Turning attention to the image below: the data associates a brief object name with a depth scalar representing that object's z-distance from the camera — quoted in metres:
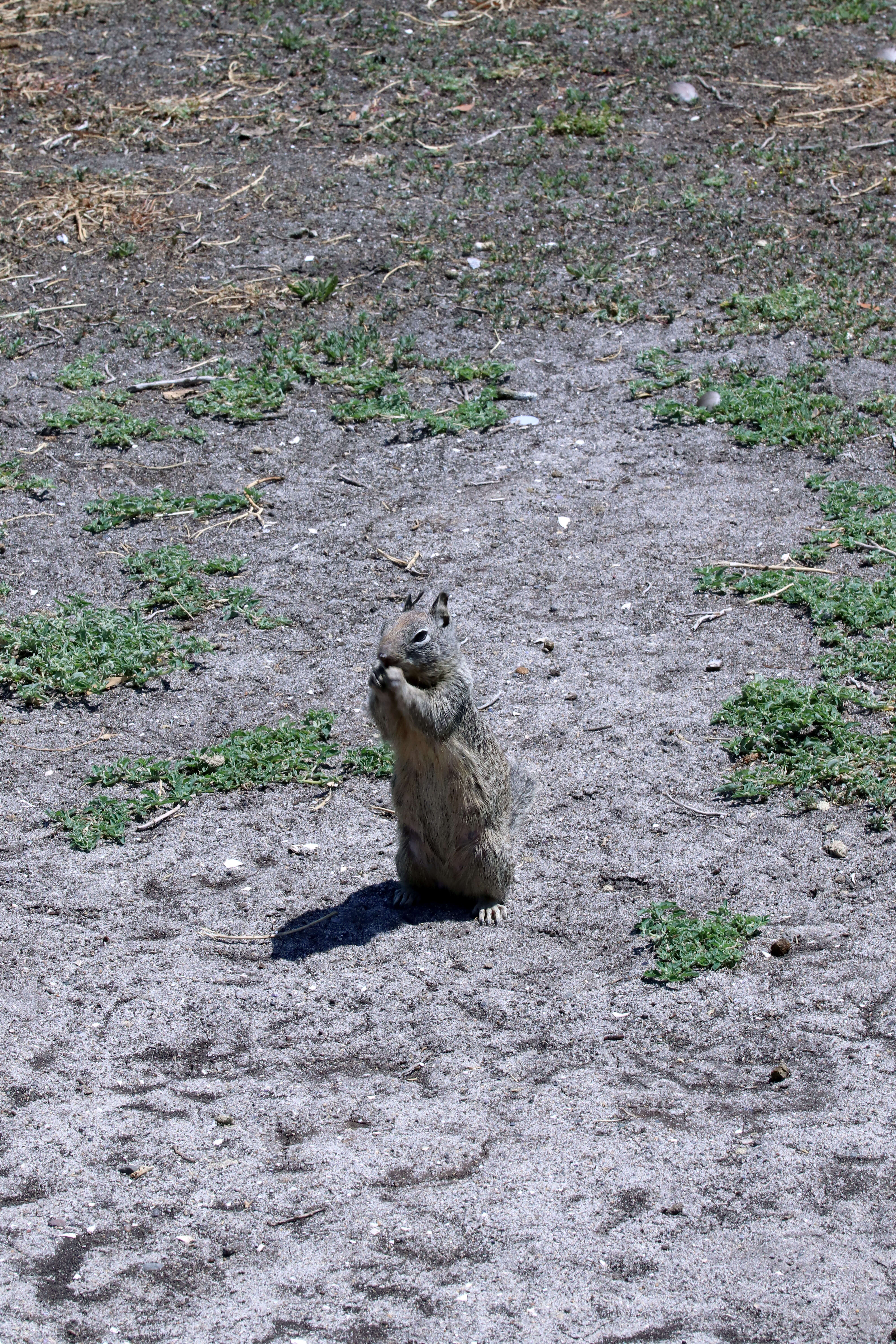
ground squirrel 9.22
